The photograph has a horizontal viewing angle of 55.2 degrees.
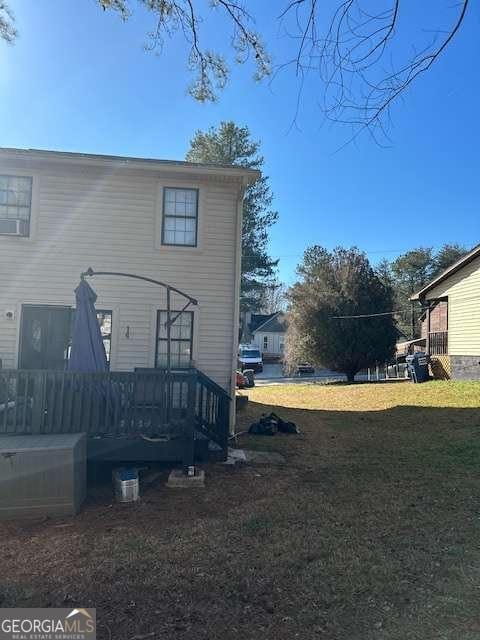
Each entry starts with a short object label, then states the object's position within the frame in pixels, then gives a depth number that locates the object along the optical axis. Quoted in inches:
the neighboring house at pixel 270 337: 1996.8
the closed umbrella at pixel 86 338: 225.8
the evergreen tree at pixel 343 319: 856.9
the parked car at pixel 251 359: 1327.5
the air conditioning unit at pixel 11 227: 333.7
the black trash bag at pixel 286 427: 358.6
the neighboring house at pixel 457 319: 641.6
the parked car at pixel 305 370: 1289.4
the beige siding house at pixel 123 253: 333.1
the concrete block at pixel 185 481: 211.3
